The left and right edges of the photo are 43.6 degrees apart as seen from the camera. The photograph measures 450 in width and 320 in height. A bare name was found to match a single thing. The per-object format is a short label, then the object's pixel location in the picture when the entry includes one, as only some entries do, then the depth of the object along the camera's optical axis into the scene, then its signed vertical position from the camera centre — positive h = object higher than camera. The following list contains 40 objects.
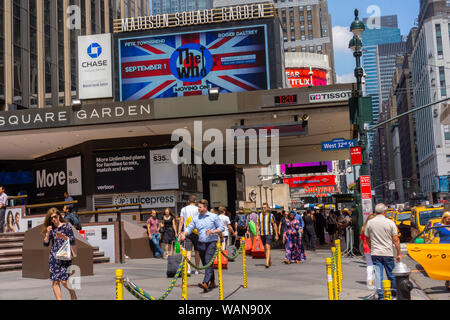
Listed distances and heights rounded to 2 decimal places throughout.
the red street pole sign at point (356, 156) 18.62 +1.46
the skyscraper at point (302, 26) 151.25 +48.17
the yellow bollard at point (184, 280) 8.72 -1.13
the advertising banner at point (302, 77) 76.53 +17.79
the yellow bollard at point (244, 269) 11.87 -1.35
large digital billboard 29.98 +7.76
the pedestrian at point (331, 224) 31.17 -1.27
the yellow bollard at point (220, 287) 10.09 -1.44
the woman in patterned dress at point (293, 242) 18.31 -1.28
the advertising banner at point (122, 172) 25.98 +1.80
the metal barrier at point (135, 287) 6.28 -0.94
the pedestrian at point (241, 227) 25.59 -0.98
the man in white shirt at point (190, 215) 13.66 -0.18
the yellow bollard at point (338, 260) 11.35 -1.21
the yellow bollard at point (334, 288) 9.04 -1.39
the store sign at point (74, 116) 22.66 +3.98
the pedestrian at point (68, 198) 20.32 +0.57
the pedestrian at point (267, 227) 16.83 -0.68
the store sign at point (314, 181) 56.06 +2.13
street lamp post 19.09 +3.83
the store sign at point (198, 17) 29.89 +10.32
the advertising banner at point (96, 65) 29.66 +7.76
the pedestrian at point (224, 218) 17.92 -0.38
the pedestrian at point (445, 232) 12.73 -0.84
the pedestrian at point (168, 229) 19.92 -0.72
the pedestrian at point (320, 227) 31.06 -1.40
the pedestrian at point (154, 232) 20.84 -0.84
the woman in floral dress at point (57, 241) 9.44 -0.45
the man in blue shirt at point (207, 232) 11.75 -0.51
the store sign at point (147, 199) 26.09 +0.53
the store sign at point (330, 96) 21.45 +4.00
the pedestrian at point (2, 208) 19.46 +0.30
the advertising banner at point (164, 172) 25.78 +1.70
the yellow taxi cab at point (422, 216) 26.71 -0.93
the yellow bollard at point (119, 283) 6.26 -0.80
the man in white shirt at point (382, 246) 9.98 -0.84
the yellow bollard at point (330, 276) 7.82 -1.05
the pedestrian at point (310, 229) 24.42 -1.17
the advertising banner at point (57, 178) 27.06 +1.78
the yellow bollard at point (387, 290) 6.17 -1.01
